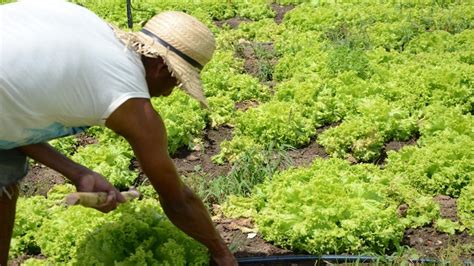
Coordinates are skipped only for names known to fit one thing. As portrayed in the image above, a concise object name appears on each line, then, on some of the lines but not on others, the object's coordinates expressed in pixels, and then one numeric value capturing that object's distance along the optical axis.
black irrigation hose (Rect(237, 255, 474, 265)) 4.92
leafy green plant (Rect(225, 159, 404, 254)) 5.07
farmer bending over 3.45
